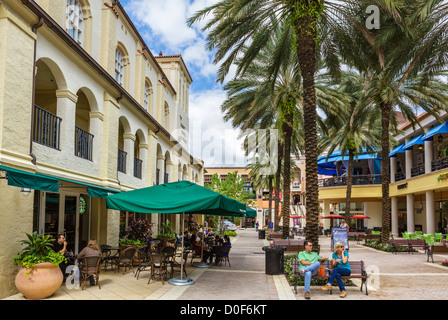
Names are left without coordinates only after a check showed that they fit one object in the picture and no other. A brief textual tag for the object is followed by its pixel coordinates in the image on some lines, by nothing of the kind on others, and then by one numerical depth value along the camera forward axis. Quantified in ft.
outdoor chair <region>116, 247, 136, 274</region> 42.11
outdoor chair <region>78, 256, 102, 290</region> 33.55
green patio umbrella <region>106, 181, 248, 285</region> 33.71
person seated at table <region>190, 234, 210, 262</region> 53.21
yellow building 95.96
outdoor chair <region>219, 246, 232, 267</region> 50.71
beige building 29.84
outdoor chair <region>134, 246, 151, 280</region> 39.50
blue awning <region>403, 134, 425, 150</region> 96.89
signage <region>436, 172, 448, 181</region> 84.94
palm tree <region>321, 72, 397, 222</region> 83.54
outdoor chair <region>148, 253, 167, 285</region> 38.06
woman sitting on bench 33.18
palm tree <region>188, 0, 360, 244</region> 44.78
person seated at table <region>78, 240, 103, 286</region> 33.96
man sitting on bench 31.87
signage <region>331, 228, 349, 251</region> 67.05
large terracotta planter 28.12
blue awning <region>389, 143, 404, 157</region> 114.21
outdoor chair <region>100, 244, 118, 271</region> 42.48
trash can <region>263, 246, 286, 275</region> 43.24
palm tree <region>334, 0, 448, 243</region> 45.01
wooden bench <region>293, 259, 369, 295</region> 33.65
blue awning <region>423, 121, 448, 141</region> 82.15
